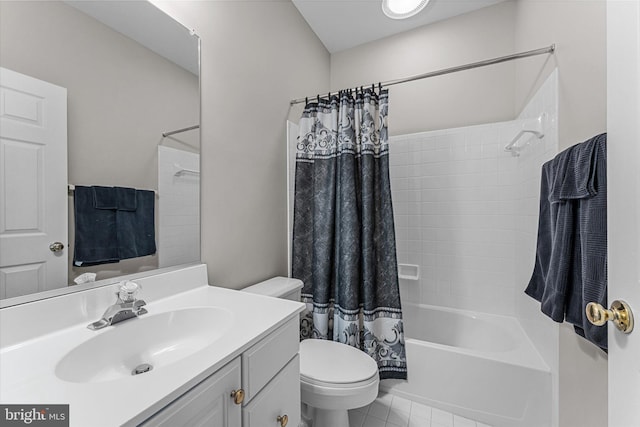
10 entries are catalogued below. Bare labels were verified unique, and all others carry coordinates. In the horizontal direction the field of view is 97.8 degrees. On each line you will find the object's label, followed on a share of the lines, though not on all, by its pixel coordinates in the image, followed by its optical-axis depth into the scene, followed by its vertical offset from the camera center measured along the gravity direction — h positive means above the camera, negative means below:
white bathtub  1.38 -0.91
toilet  1.19 -0.73
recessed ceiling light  1.86 +1.39
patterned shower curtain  1.62 -0.13
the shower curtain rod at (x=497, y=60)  1.39 +0.80
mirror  0.76 +0.30
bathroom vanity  0.51 -0.34
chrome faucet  0.84 -0.30
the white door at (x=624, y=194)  0.55 +0.04
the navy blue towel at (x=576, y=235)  0.84 -0.08
